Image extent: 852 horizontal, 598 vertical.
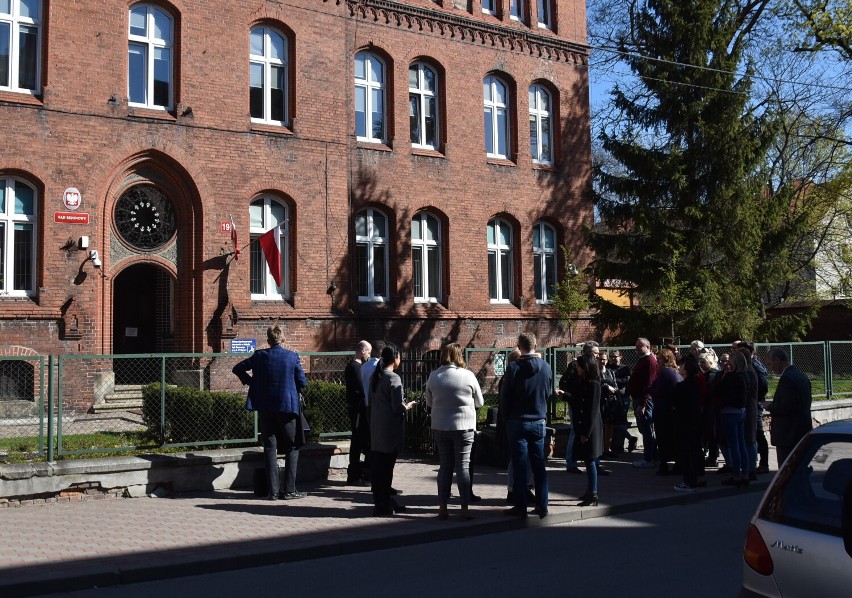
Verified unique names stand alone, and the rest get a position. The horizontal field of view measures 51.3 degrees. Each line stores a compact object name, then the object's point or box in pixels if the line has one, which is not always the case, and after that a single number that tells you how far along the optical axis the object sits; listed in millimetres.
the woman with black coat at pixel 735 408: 11586
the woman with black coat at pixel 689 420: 11195
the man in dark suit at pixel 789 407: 9680
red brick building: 18125
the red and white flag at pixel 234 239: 20000
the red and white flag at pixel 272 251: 18500
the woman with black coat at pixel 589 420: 9992
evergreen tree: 23359
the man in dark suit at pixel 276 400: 10258
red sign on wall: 17984
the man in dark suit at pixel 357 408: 11234
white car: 3941
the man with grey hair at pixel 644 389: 13281
